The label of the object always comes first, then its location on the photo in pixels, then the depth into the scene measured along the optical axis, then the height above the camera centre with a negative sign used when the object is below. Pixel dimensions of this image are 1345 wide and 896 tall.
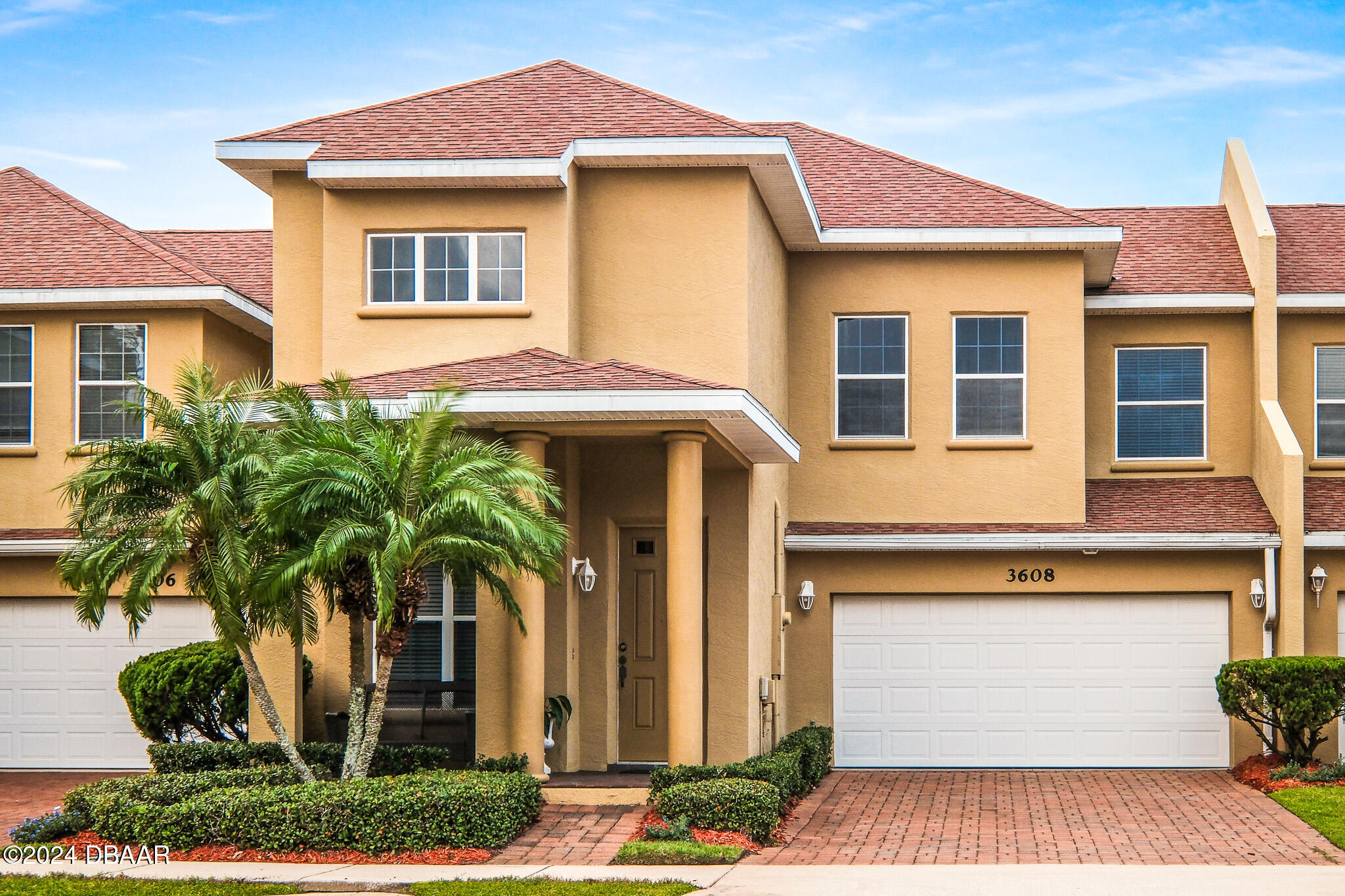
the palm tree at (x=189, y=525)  12.20 -0.56
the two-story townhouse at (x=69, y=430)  17.91 +0.43
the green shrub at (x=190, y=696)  15.22 -2.54
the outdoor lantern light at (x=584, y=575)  14.69 -1.20
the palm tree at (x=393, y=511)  11.62 -0.41
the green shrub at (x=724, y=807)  11.99 -2.98
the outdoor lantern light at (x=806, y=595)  17.78 -1.70
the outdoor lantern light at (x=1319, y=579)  17.34 -1.47
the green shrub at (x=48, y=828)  11.58 -3.08
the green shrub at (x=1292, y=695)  15.62 -2.64
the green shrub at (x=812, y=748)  15.68 -3.34
